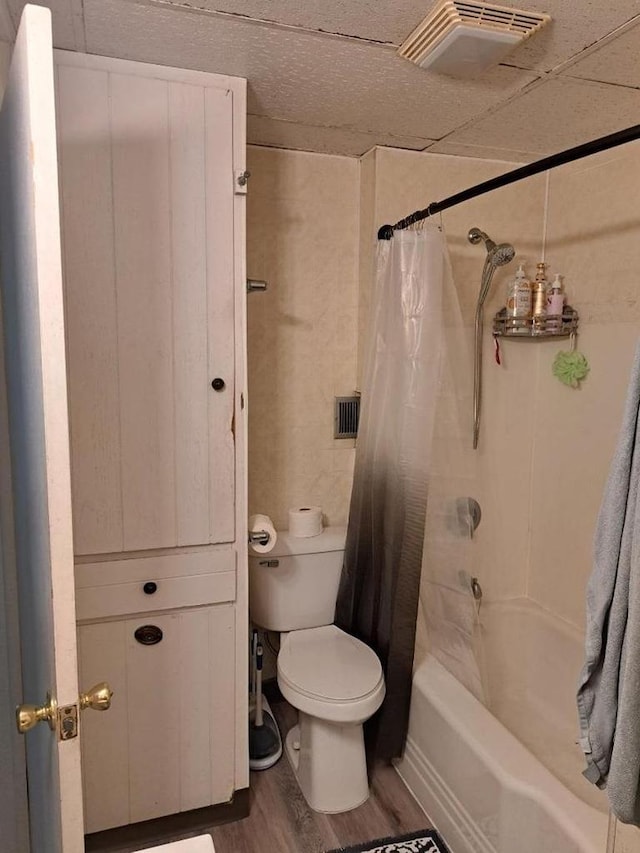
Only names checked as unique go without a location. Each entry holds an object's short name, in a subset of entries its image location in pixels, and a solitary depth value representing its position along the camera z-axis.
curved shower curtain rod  1.28
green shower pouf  2.25
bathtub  1.49
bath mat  1.79
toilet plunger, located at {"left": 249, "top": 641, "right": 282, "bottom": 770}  2.16
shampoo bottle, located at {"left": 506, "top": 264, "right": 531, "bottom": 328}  2.29
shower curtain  1.90
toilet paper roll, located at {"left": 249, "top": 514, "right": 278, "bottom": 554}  1.94
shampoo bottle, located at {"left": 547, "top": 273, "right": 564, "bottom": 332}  2.26
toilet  1.89
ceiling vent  1.29
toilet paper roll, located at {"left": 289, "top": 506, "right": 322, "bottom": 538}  2.25
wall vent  2.43
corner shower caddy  2.26
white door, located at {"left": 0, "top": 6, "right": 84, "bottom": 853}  0.81
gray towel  1.03
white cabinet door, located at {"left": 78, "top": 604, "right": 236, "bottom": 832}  1.76
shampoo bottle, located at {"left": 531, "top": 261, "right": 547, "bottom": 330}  2.28
